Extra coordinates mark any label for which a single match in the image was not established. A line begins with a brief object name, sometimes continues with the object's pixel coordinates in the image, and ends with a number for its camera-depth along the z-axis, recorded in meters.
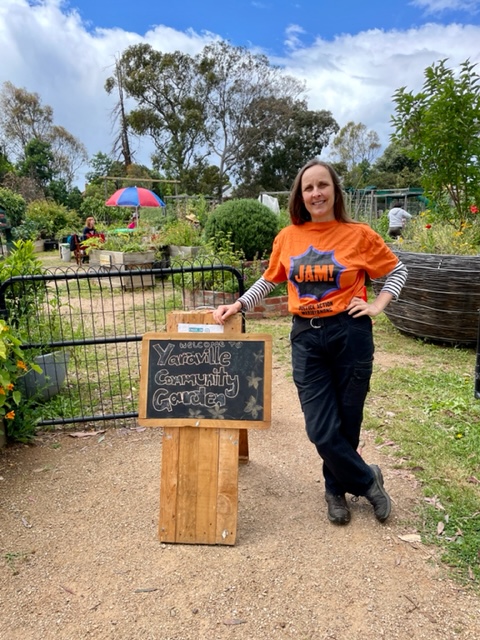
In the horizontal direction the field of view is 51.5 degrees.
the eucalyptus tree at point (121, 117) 33.09
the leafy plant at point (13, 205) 19.45
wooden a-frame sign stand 2.44
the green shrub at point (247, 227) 8.05
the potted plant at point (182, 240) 10.09
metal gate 3.59
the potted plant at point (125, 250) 10.04
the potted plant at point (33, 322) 3.76
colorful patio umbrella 16.25
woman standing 2.21
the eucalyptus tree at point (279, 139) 35.75
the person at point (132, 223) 16.36
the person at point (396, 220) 11.53
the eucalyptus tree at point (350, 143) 49.75
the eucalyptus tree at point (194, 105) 33.31
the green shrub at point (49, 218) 21.67
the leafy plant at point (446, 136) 6.33
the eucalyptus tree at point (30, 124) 42.16
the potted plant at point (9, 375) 2.86
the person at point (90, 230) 13.69
